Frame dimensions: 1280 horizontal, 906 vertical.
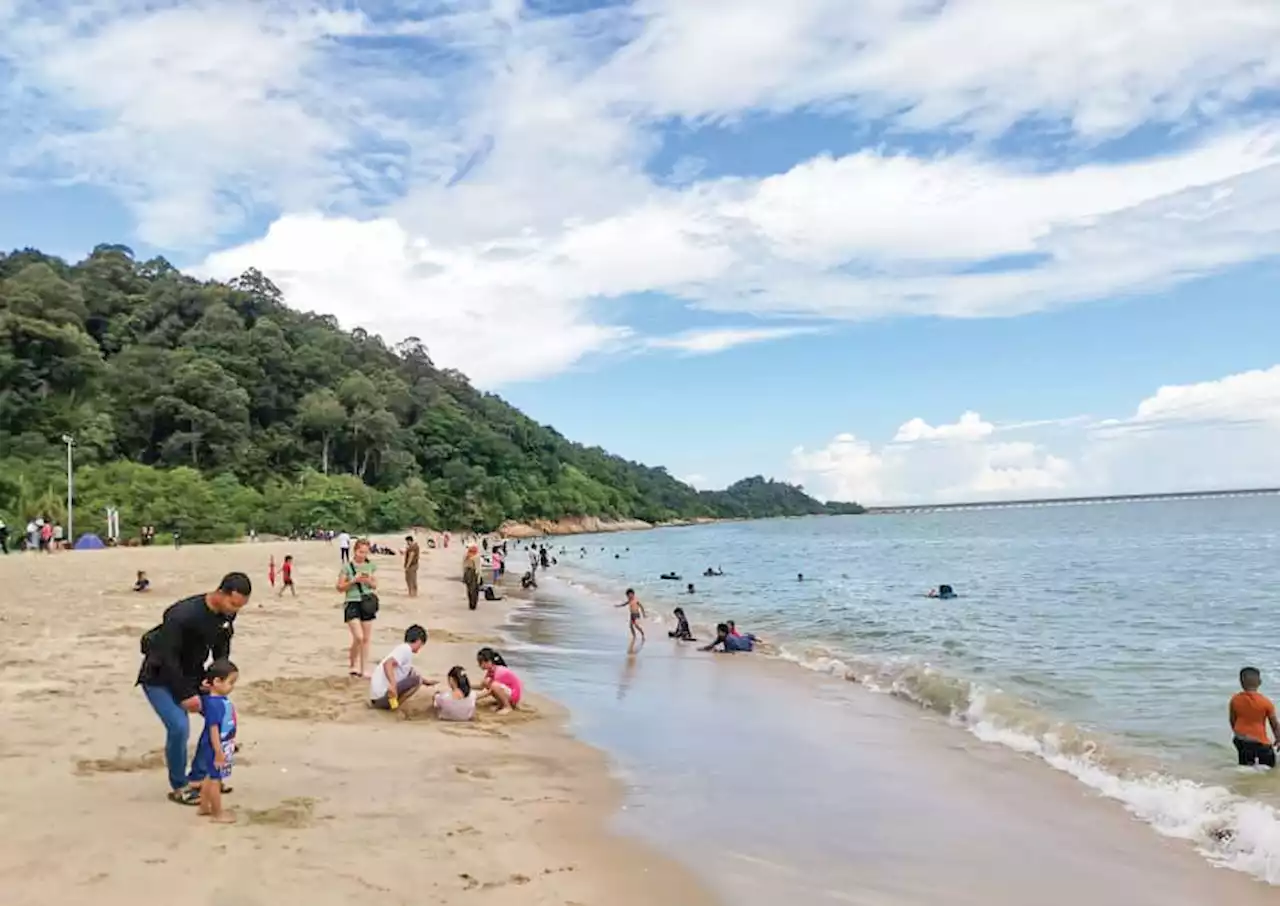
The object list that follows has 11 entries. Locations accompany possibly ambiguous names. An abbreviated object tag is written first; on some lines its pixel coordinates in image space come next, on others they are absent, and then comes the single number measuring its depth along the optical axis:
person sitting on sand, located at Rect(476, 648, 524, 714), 10.88
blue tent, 43.38
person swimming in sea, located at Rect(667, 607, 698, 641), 20.36
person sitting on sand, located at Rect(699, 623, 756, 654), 18.78
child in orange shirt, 9.68
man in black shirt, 6.12
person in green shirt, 11.83
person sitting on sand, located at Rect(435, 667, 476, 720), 10.23
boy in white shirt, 10.28
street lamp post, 47.30
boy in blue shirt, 6.07
